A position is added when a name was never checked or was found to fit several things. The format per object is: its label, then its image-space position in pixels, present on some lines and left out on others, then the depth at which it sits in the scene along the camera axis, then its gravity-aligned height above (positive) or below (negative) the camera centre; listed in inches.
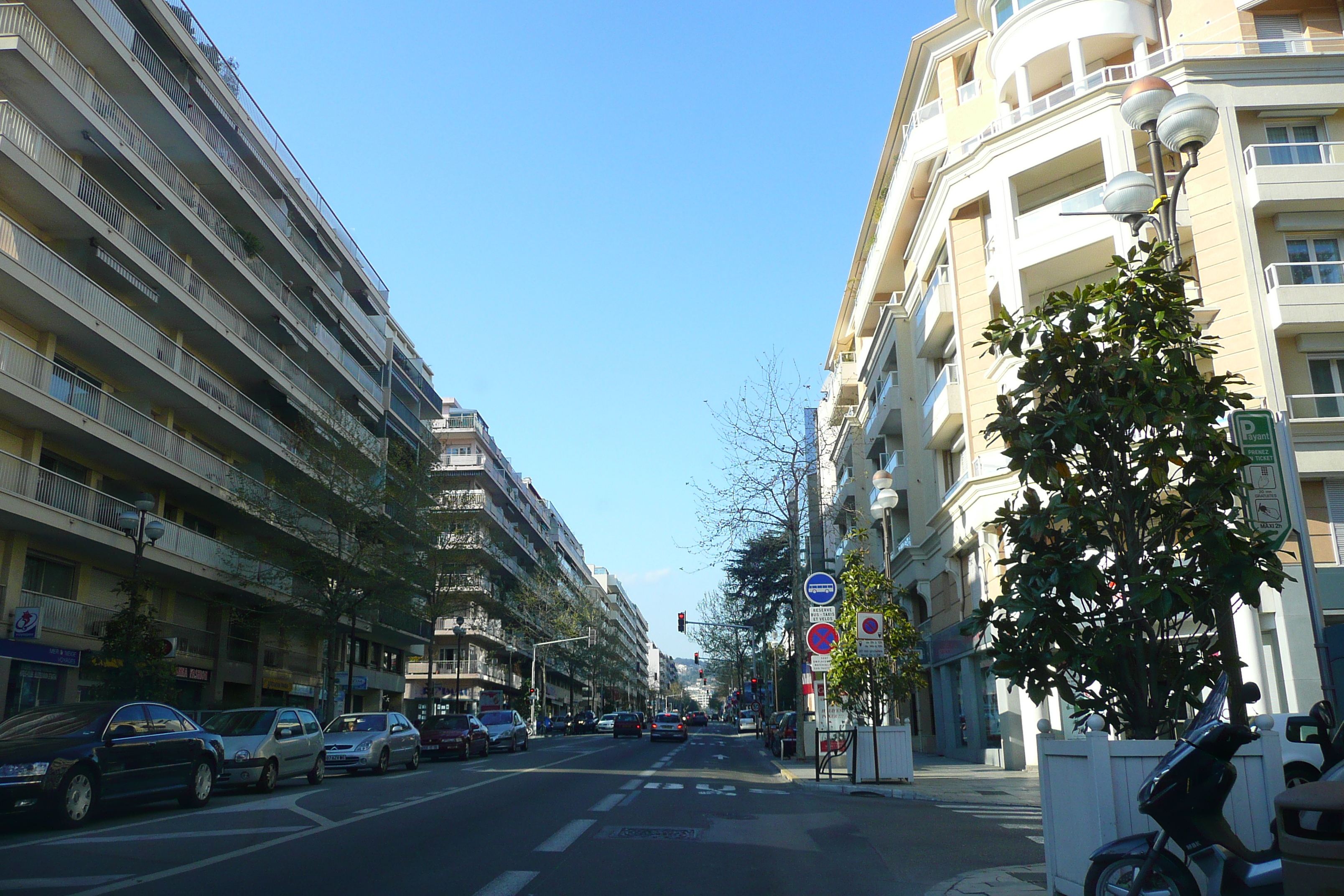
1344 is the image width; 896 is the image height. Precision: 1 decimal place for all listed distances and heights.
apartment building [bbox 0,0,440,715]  943.7 +402.5
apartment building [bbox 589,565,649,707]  5073.8 +342.2
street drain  418.3 -56.8
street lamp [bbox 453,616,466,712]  2508.6 +106.0
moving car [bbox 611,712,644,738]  2235.5 -62.0
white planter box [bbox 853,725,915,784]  762.8 -46.0
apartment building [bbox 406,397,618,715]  2630.4 +297.4
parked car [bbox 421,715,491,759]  1243.8 -47.9
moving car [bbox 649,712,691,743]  1991.9 -62.2
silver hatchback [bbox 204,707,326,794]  664.4 -30.8
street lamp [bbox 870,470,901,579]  778.8 +142.1
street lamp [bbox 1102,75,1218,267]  329.1 +179.0
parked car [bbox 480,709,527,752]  1450.5 -45.7
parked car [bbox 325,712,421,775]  886.4 -38.0
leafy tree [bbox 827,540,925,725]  879.1 +31.6
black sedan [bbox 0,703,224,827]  447.5 -26.9
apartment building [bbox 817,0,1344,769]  931.3 +464.5
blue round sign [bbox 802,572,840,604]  816.3 +83.2
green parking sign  279.6 +60.4
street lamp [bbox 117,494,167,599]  896.9 +153.4
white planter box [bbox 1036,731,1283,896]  236.2 -23.1
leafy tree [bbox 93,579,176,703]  884.6 +36.4
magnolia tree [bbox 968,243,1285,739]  266.4 +46.0
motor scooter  208.4 -27.3
